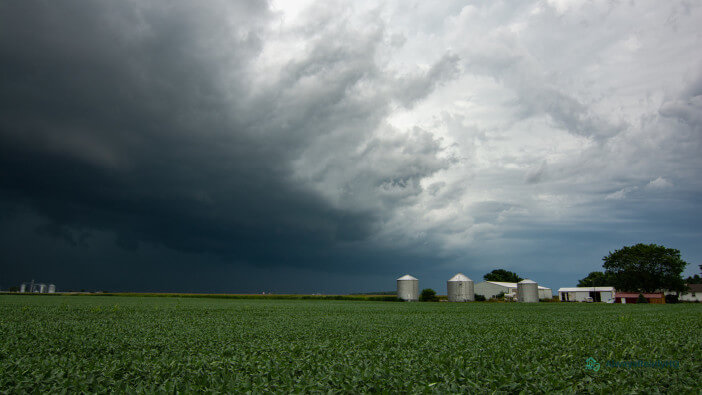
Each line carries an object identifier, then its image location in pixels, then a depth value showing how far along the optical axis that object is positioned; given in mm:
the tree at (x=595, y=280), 146875
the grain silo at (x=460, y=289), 81562
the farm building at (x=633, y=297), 85175
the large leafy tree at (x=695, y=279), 179025
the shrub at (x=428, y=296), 84812
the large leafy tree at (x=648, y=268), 84000
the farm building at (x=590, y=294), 108188
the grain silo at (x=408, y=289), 81875
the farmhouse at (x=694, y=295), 116825
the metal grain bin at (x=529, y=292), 81438
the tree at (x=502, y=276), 158500
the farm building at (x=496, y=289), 108181
